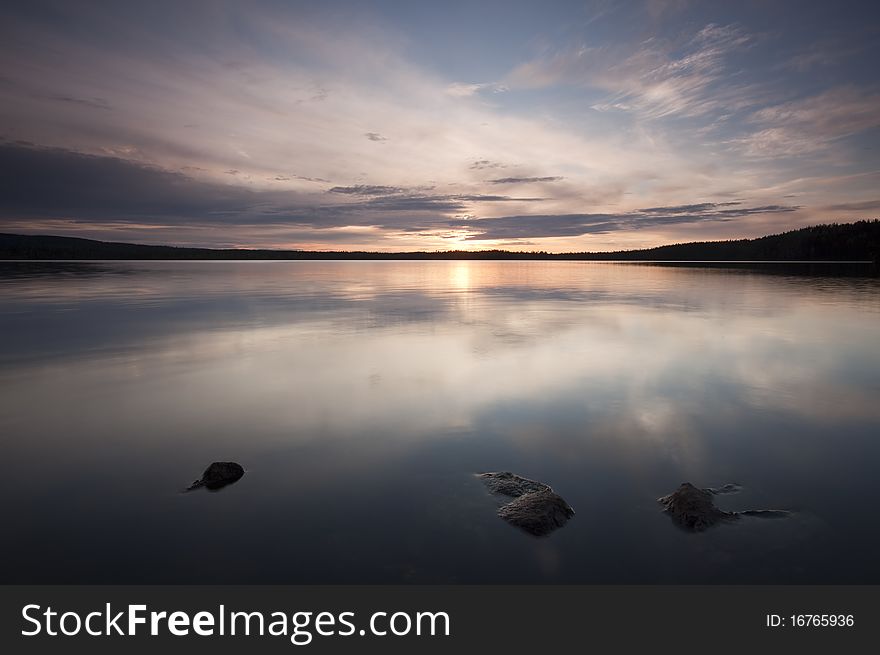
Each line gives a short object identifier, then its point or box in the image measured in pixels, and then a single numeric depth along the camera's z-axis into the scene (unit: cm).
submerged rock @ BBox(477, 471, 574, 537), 681
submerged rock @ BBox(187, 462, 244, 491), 810
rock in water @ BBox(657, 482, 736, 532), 680
